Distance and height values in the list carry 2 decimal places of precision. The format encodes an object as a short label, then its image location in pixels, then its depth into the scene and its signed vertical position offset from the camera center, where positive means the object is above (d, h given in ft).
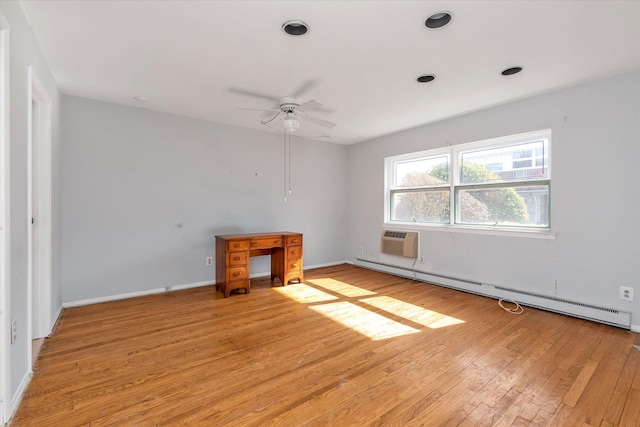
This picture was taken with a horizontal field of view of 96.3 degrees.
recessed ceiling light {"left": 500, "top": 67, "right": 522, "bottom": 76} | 8.75 +4.43
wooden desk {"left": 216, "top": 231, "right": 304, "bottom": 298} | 12.52 -2.08
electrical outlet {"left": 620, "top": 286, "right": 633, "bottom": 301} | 9.01 -2.51
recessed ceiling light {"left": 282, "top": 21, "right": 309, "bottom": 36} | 6.66 +4.41
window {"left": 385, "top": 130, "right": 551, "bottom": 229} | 11.23 +1.35
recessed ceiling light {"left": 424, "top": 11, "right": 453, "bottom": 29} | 6.35 +4.40
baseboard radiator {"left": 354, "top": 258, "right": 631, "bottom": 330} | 9.30 -3.30
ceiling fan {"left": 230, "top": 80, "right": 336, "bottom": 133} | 9.97 +3.75
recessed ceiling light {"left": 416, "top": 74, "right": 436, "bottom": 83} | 9.30 +4.44
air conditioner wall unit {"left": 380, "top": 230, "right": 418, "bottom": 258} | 15.02 -1.64
